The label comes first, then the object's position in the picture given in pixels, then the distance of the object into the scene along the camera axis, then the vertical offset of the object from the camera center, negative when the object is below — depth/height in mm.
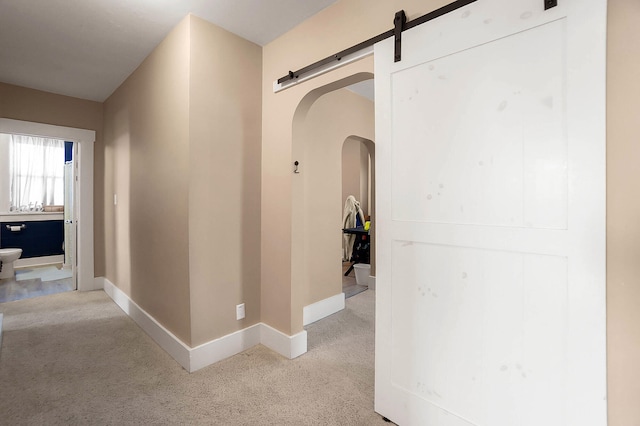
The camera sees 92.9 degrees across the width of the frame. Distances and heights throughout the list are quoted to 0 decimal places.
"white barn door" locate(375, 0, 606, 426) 1068 -26
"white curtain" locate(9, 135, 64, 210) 5188 +723
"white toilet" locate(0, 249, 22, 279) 4338 -680
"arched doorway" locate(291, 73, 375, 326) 3121 +161
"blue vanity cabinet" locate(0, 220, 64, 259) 4996 -430
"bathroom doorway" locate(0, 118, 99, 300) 3900 +45
